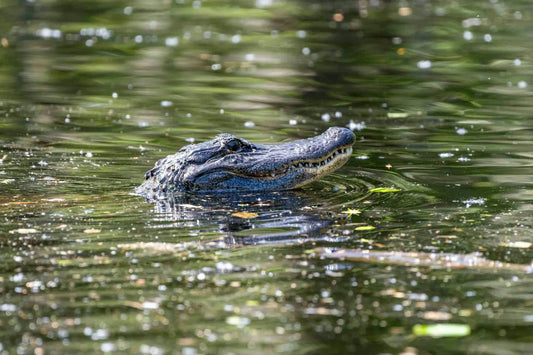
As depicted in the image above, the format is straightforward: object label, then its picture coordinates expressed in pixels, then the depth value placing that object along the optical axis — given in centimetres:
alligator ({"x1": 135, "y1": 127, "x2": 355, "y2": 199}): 1973
